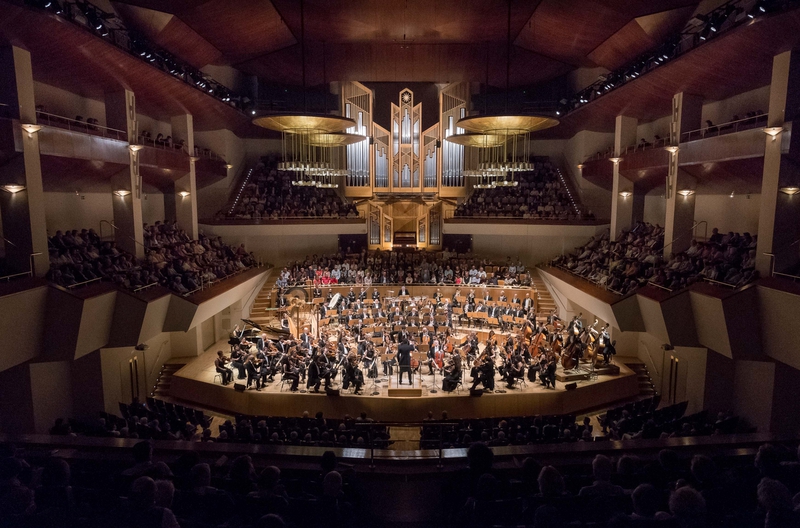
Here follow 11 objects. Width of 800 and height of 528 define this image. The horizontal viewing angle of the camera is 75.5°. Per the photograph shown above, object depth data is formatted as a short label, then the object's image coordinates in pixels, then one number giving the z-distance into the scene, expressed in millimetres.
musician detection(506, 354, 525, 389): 10158
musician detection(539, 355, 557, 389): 10133
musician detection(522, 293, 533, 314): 14112
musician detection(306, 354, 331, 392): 10062
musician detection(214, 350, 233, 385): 10602
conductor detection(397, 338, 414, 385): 10336
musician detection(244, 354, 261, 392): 10055
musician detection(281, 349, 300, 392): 10125
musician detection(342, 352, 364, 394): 9906
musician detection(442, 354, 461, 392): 9922
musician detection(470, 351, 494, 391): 9906
